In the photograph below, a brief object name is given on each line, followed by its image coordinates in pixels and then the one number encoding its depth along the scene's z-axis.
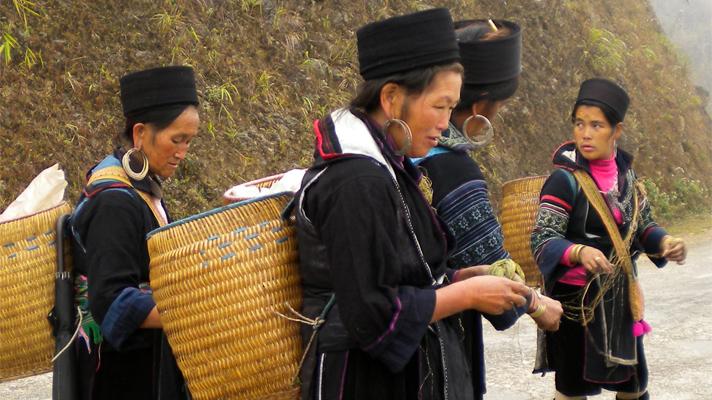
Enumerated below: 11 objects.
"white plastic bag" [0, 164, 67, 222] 3.63
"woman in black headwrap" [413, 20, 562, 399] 2.95
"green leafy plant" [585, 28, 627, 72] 15.40
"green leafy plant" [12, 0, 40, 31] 9.33
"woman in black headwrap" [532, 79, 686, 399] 4.46
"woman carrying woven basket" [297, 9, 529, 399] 2.39
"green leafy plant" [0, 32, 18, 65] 8.98
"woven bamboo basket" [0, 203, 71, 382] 3.36
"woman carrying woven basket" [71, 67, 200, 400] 3.16
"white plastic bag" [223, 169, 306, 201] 2.83
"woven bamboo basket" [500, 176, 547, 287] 4.80
